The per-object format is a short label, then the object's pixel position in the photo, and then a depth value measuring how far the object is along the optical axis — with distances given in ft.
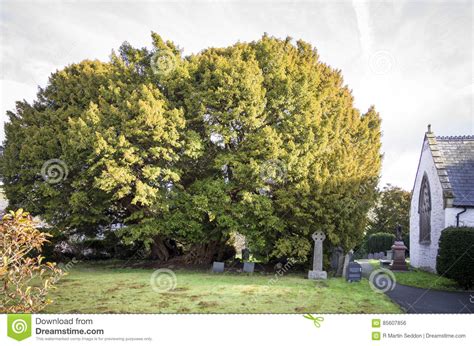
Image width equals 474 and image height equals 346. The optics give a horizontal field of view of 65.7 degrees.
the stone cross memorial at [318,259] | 43.98
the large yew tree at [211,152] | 44.86
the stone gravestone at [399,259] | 57.36
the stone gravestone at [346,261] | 45.39
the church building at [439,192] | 47.50
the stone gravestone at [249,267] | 49.37
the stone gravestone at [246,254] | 55.28
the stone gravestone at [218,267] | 49.62
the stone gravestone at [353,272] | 41.42
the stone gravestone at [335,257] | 48.08
